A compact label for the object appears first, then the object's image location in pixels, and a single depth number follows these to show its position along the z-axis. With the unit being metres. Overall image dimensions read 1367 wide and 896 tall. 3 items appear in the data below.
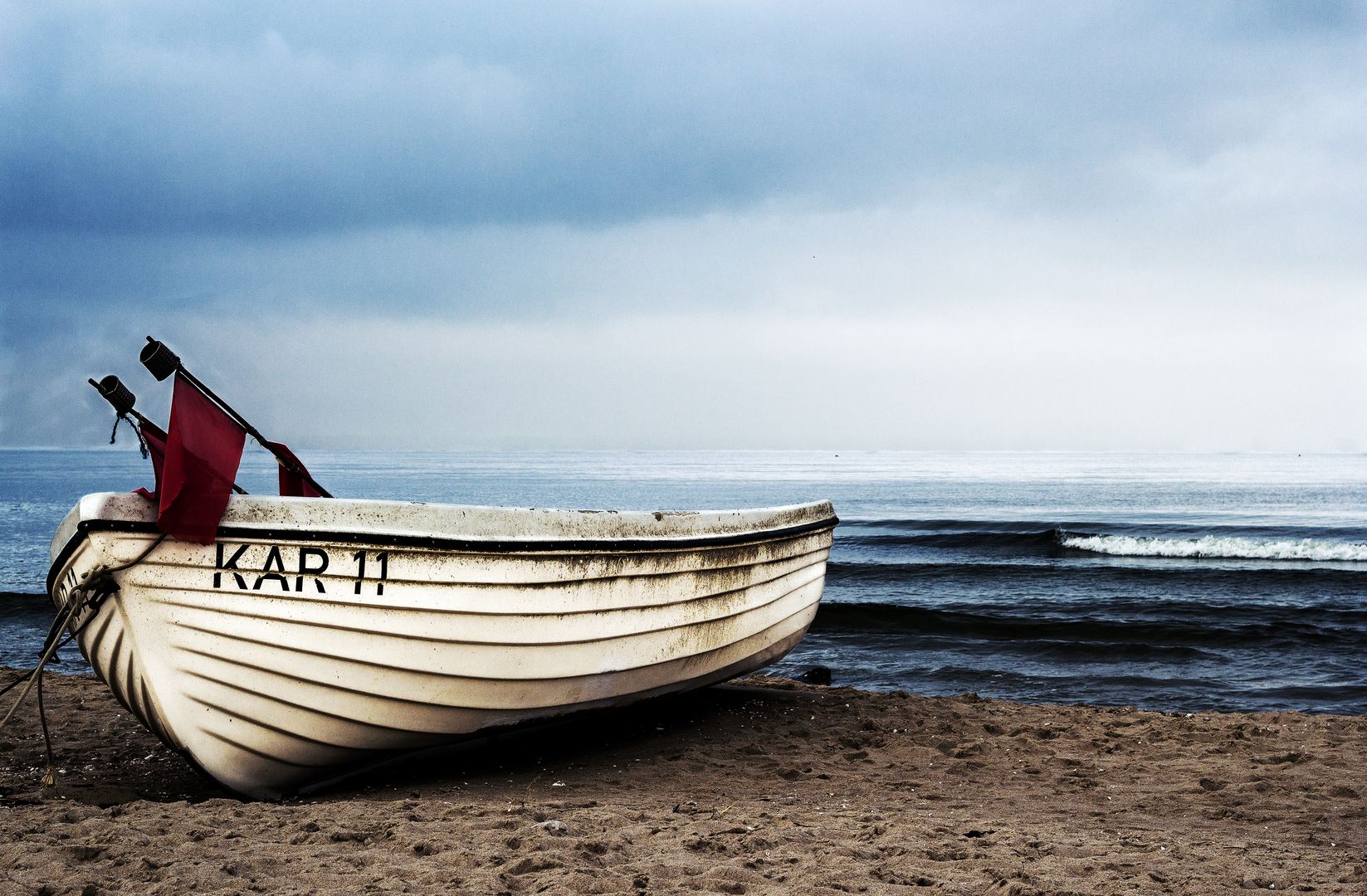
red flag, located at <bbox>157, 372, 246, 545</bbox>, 4.61
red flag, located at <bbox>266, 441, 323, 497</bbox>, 6.46
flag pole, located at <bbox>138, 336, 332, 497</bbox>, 4.92
